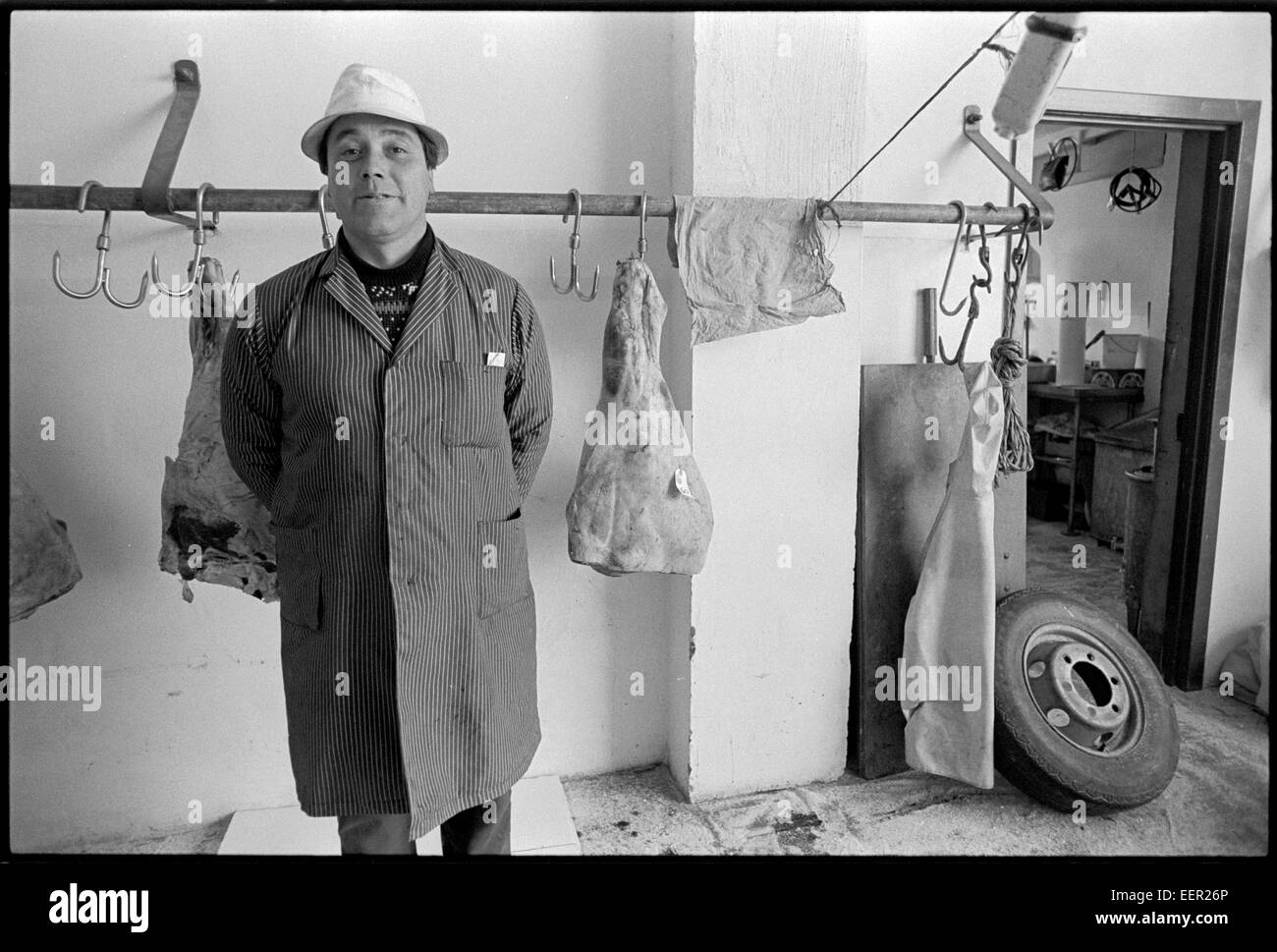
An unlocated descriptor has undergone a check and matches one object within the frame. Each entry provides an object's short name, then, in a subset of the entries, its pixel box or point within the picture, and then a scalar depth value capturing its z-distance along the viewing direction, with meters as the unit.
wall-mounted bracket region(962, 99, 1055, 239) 1.90
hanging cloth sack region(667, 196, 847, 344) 1.81
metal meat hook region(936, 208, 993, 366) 1.91
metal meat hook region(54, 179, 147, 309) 1.56
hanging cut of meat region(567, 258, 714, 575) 1.77
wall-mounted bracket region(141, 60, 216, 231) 1.63
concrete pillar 1.95
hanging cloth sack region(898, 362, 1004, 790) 1.99
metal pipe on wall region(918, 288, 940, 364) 2.25
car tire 2.03
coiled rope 1.97
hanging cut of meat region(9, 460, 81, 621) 1.71
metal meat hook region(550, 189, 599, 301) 1.67
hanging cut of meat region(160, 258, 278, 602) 1.67
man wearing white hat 1.42
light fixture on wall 1.35
